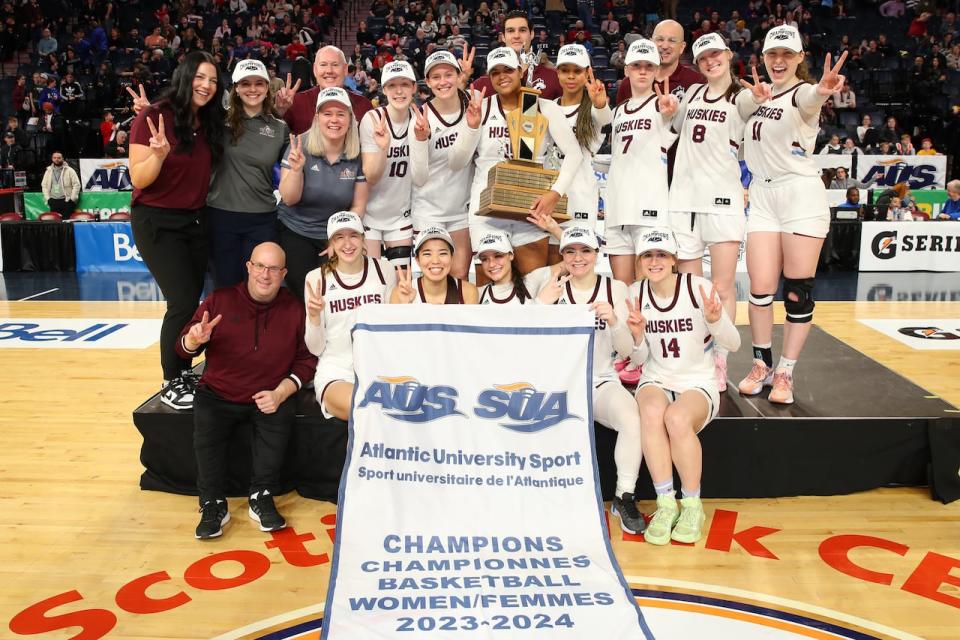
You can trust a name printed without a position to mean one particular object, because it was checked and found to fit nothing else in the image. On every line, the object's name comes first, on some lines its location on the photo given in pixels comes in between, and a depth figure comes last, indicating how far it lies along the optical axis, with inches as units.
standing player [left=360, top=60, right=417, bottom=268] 179.5
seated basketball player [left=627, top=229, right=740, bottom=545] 155.3
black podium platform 171.0
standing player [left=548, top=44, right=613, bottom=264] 178.9
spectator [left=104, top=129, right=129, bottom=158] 550.9
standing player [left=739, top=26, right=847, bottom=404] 173.9
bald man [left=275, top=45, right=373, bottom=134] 189.9
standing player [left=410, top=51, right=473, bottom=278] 177.0
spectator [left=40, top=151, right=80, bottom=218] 528.4
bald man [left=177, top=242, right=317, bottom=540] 161.8
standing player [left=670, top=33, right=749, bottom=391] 178.2
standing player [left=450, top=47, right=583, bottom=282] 173.9
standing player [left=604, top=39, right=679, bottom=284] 181.3
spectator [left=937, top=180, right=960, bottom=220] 486.0
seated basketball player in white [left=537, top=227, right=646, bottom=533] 158.6
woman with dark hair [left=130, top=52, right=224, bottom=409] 169.6
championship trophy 174.4
